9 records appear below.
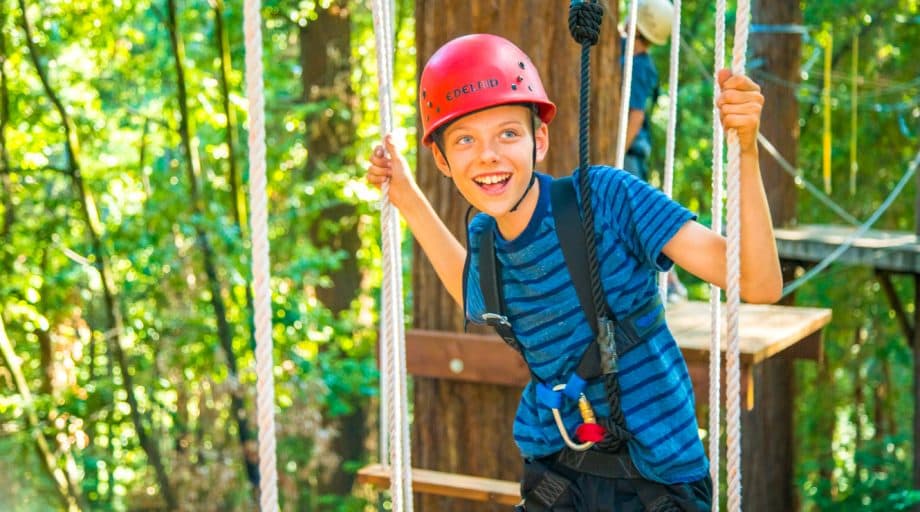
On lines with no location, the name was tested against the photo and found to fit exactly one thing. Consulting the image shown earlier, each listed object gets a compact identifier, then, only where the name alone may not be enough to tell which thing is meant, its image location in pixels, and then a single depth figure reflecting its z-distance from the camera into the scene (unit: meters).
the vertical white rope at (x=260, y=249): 2.61
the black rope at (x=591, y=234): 3.09
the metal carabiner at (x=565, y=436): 3.12
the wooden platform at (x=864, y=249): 8.58
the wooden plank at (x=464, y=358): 4.47
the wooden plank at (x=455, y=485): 4.31
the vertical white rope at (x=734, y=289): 2.95
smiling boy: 3.13
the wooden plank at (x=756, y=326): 4.46
